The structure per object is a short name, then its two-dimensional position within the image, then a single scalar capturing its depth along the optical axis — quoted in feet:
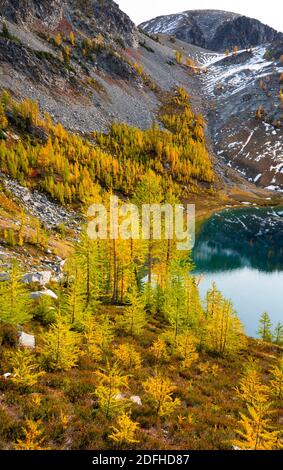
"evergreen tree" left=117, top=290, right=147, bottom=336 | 85.55
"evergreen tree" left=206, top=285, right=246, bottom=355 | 86.55
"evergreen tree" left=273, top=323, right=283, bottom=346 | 126.55
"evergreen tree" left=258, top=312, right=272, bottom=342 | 133.37
